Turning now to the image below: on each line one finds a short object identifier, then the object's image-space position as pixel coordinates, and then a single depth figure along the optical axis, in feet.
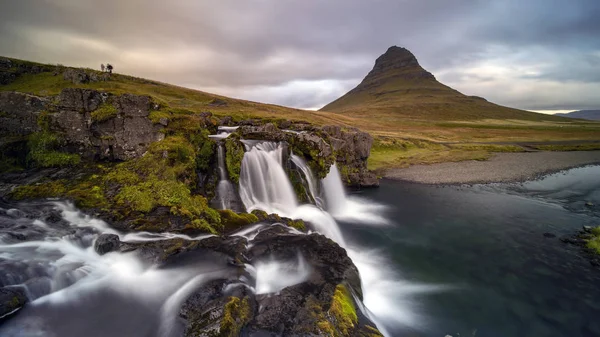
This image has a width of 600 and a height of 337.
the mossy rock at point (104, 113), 56.18
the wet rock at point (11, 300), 22.82
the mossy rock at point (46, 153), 52.08
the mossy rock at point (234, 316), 21.43
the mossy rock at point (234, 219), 45.09
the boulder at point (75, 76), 74.08
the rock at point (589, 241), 49.02
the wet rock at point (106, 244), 33.27
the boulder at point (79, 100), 55.16
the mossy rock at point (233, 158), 59.85
